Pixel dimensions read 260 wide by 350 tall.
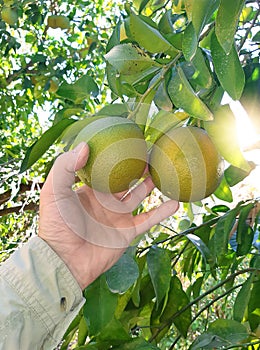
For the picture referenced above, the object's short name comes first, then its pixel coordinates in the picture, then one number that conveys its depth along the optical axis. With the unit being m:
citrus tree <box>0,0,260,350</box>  0.59
